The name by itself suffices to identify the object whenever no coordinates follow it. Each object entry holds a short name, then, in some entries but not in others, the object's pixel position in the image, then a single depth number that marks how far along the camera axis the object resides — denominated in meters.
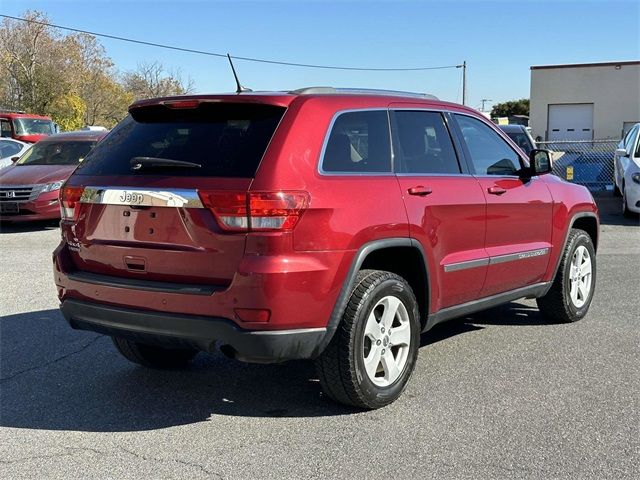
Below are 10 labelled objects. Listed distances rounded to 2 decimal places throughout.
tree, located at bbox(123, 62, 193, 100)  54.12
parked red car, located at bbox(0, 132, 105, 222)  11.76
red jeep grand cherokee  3.51
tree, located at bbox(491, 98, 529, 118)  77.50
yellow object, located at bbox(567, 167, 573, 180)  16.89
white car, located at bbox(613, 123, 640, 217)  12.51
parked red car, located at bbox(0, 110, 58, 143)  23.17
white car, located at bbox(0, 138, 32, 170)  15.60
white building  40.88
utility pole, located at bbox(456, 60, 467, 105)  53.31
